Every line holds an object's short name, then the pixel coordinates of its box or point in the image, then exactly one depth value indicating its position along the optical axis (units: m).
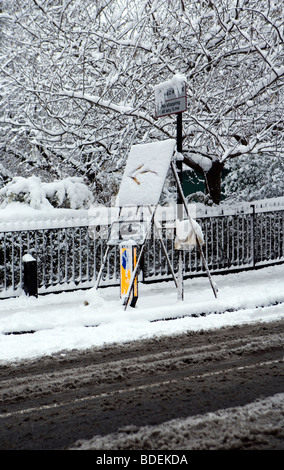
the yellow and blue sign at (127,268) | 8.13
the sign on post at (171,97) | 8.04
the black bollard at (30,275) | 9.25
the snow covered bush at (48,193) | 10.81
